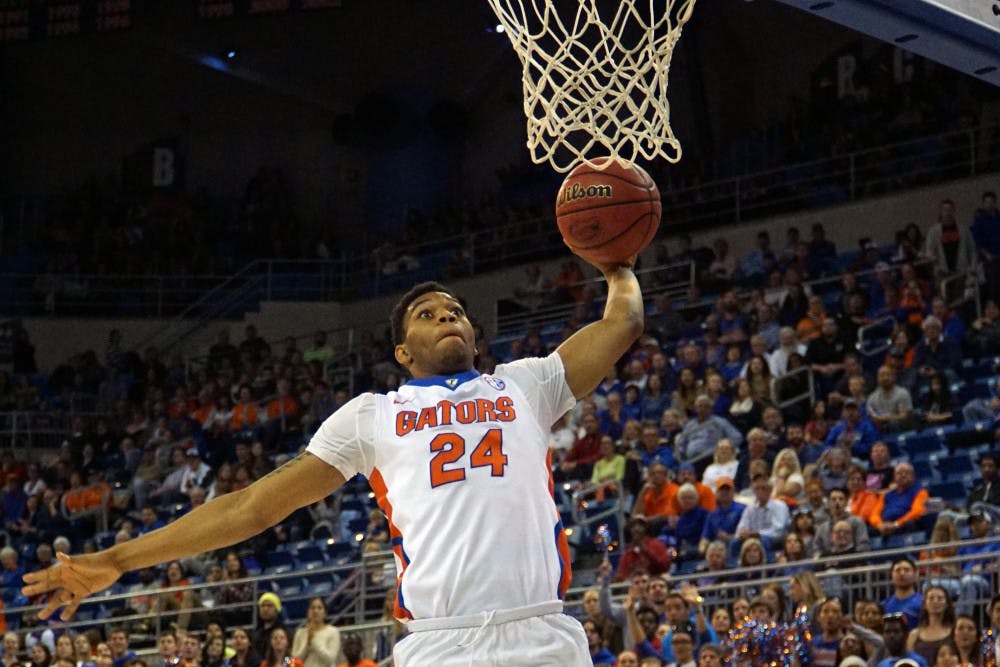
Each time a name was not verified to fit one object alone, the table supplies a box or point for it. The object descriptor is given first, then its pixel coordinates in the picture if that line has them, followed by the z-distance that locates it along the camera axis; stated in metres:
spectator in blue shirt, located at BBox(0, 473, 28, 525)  19.02
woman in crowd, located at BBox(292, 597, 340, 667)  12.02
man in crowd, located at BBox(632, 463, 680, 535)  12.98
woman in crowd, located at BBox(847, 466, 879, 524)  11.92
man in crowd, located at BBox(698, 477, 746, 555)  12.27
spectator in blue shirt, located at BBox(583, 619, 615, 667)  10.79
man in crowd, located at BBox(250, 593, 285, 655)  12.40
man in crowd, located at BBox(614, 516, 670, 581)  12.02
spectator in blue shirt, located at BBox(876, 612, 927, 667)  9.58
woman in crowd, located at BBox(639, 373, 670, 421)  14.99
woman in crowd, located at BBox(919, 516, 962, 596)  10.48
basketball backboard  7.27
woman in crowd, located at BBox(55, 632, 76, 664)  13.20
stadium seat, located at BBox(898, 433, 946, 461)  13.05
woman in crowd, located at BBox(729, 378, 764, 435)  13.88
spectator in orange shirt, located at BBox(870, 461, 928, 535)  11.74
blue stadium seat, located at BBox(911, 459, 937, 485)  12.81
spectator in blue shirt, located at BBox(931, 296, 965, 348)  14.09
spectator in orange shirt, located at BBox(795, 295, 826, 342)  14.93
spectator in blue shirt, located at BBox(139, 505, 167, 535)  16.97
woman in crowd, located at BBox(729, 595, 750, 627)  10.42
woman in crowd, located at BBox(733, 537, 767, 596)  11.38
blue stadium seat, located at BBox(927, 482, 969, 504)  12.34
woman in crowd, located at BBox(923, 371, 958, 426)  13.16
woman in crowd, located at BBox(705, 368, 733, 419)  14.23
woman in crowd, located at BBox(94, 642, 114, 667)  12.97
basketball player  4.38
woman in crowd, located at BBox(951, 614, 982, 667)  9.21
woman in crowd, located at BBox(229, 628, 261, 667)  12.30
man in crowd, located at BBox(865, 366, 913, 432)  13.22
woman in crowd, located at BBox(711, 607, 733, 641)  10.64
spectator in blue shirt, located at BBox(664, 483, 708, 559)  12.61
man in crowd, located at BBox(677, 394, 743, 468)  13.70
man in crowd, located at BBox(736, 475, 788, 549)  11.92
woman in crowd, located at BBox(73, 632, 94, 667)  13.30
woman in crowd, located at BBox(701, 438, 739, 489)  13.06
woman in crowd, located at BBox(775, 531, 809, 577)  11.29
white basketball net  6.42
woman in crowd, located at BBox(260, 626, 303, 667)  12.01
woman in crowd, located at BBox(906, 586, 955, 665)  9.51
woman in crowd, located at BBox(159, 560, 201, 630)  14.16
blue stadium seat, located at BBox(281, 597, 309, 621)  15.02
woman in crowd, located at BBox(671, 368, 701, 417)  14.62
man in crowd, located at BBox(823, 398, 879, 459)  12.91
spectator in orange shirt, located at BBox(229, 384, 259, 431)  19.39
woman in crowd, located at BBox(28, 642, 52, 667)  13.32
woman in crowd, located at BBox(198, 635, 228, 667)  12.59
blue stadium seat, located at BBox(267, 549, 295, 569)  16.05
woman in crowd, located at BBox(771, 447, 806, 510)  12.19
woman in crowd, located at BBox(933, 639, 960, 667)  9.16
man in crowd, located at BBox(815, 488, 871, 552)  11.31
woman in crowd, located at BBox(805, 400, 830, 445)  13.20
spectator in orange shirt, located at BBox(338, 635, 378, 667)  11.38
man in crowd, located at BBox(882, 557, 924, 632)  10.12
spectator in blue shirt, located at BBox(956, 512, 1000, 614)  10.37
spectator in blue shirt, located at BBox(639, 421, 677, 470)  13.81
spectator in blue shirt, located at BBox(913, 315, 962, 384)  13.71
